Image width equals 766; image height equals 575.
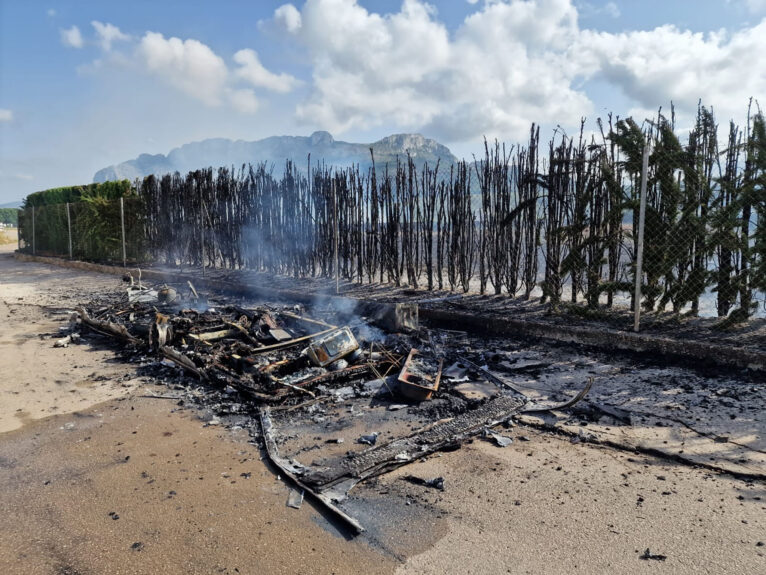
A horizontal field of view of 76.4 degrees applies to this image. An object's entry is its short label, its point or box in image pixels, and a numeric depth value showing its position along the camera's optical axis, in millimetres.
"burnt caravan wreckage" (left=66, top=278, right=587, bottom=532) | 3213
